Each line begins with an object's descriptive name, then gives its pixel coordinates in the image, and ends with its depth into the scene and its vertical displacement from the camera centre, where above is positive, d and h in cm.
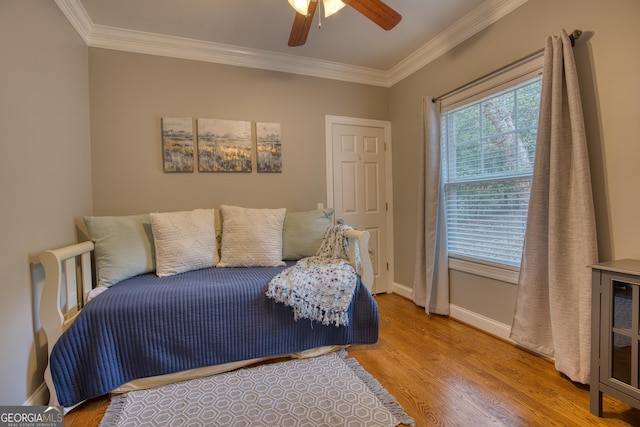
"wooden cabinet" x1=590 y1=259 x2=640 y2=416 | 121 -60
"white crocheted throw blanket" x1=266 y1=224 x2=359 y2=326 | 172 -53
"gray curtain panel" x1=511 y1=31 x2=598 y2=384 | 152 -19
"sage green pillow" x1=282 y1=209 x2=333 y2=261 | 239 -26
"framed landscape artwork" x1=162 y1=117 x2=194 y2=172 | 241 +53
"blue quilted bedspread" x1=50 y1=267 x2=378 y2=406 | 144 -70
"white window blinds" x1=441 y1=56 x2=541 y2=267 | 194 +26
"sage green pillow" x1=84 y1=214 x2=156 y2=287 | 183 -26
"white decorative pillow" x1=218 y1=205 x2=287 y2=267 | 217 -27
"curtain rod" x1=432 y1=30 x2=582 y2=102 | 159 +92
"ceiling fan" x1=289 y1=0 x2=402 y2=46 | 146 +101
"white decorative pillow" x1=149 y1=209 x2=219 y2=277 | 197 -25
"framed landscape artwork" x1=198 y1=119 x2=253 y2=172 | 250 +53
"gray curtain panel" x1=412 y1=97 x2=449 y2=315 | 250 -14
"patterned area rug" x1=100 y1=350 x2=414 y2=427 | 134 -100
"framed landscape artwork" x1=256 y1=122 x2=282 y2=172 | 268 +55
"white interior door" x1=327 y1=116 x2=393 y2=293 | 297 +24
